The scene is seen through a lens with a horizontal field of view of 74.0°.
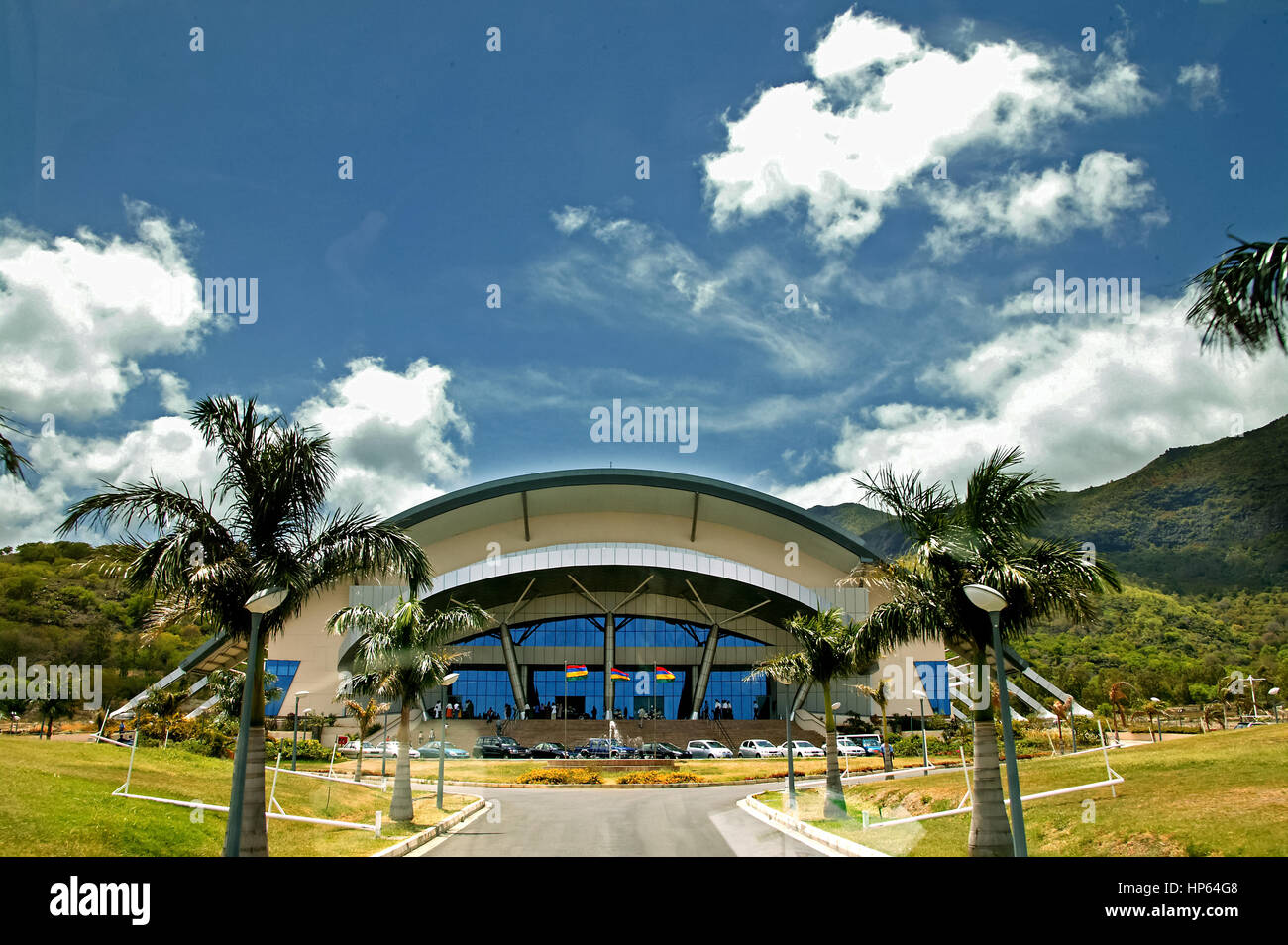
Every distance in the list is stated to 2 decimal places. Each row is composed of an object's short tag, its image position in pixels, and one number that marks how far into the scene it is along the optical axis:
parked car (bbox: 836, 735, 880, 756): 42.44
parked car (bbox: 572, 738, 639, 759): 43.72
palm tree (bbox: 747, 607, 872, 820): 21.73
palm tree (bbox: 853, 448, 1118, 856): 14.29
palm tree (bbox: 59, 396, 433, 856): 13.43
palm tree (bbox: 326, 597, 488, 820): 21.47
